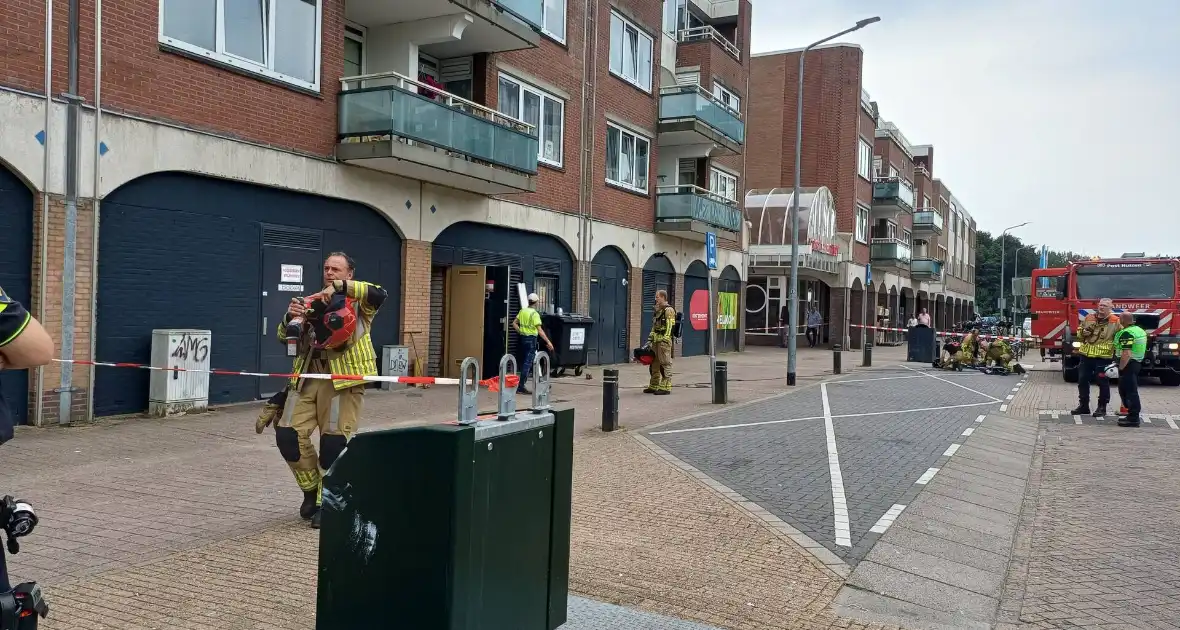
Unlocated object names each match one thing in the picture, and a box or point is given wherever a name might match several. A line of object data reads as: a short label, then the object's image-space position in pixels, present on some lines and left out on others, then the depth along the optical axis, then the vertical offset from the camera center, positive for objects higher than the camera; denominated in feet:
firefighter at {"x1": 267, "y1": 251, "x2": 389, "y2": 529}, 18.10 -2.03
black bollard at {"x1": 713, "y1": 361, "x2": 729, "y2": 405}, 44.75 -3.72
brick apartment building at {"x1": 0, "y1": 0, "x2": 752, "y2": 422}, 31.94 +6.36
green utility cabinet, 9.20 -2.49
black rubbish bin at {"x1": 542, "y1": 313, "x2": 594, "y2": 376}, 55.21 -1.87
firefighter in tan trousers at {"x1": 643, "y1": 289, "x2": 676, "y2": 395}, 46.96 -1.96
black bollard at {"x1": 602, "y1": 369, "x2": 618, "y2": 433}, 34.14 -3.71
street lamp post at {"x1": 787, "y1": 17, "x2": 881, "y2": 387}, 59.36 +3.05
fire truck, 60.23 +1.76
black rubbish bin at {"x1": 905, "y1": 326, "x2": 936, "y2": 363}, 83.05 -2.74
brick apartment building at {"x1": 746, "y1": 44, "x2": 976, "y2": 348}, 109.50 +18.08
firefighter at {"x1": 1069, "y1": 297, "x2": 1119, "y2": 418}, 40.78 -1.15
